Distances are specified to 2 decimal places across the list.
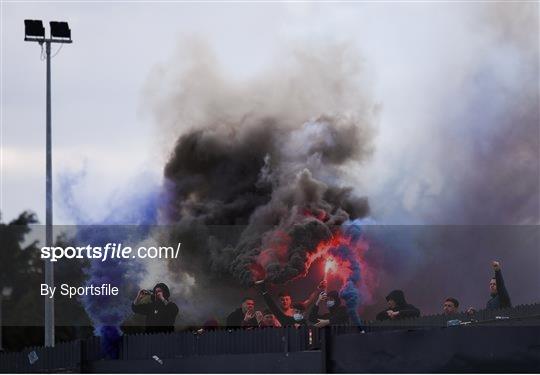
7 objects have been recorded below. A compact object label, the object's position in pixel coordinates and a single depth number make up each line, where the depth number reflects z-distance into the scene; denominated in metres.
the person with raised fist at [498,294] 51.56
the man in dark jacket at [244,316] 51.78
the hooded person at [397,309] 53.90
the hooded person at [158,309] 55.78
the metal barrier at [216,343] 33.94
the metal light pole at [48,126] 49.19
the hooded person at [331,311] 52.12
